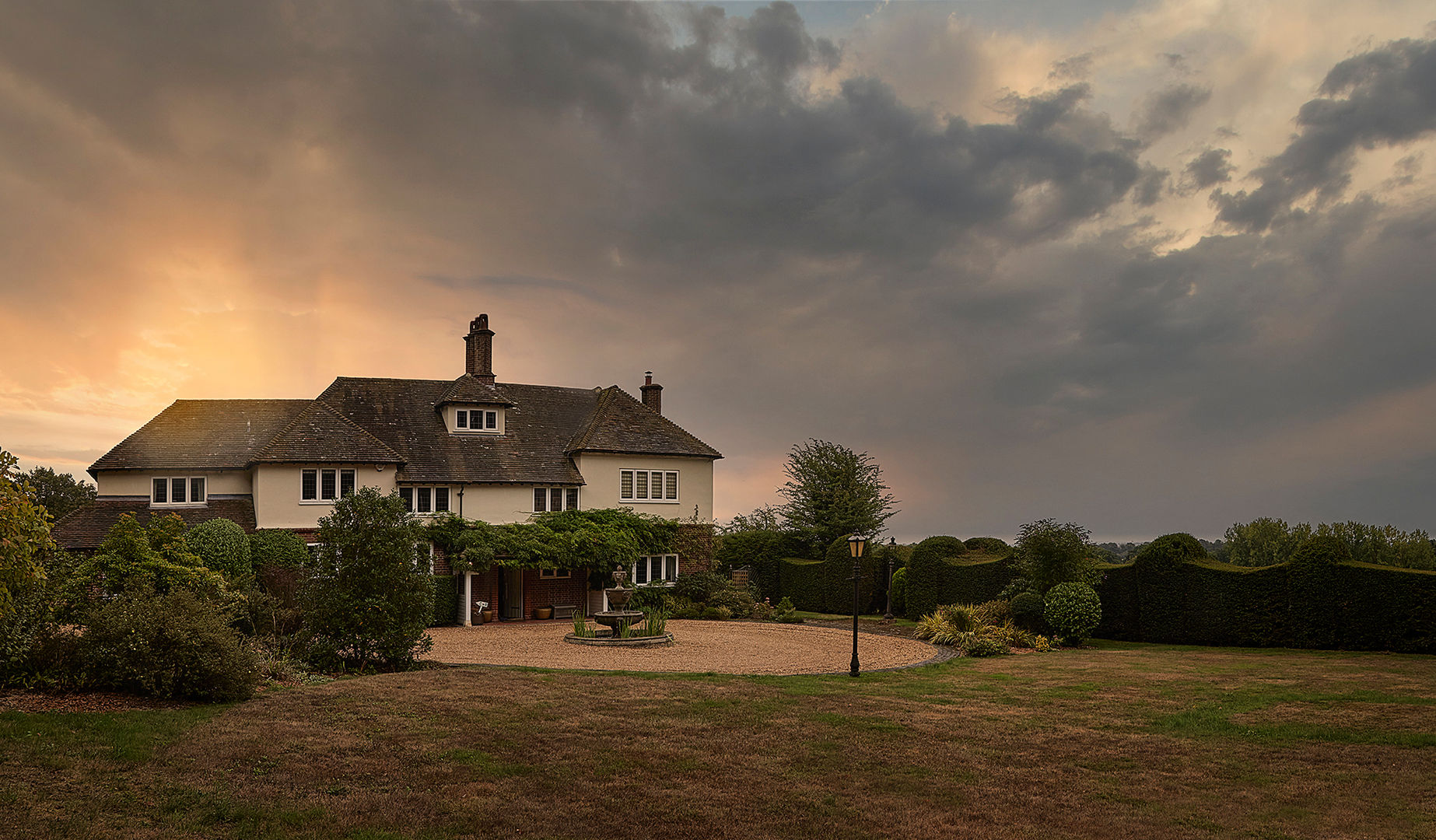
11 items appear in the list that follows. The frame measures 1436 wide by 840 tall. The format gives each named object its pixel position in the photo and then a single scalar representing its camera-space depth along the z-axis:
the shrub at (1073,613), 25.62
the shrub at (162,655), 13.29
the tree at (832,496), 47.03
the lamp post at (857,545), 19.38
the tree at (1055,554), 26.59
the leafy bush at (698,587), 36.44
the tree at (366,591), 18.19
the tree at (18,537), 10.48
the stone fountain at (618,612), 25.56
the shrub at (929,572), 33.31
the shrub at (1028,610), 26.34
